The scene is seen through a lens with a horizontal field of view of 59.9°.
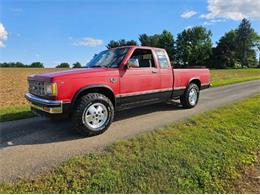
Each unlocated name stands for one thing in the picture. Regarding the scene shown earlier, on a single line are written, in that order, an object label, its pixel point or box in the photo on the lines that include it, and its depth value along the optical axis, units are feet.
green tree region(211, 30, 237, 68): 231.73
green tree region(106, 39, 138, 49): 290.07
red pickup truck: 15.15
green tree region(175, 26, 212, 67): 233.55
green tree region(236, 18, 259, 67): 249.34
